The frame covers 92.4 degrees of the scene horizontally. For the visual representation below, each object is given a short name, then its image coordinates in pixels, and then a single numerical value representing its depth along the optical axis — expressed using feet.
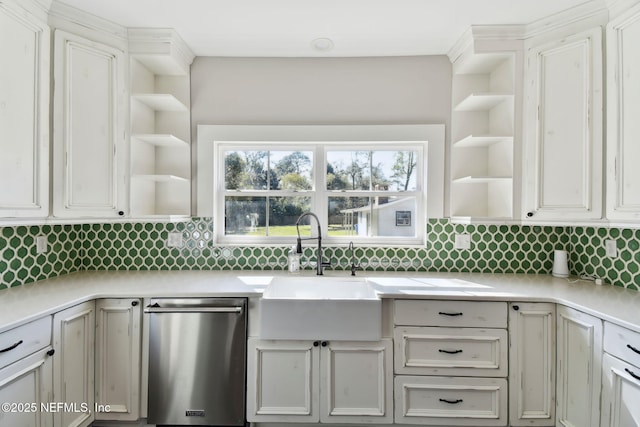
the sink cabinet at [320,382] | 5.82
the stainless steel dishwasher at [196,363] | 5.86
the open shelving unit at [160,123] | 6.80
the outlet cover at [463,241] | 7.79
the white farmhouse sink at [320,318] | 5.68
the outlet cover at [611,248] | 6.47
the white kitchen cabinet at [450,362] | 5.78
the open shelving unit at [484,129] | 6.75
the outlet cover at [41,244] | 6.66
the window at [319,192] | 8.14
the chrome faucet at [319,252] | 7.30
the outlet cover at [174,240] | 7.85
